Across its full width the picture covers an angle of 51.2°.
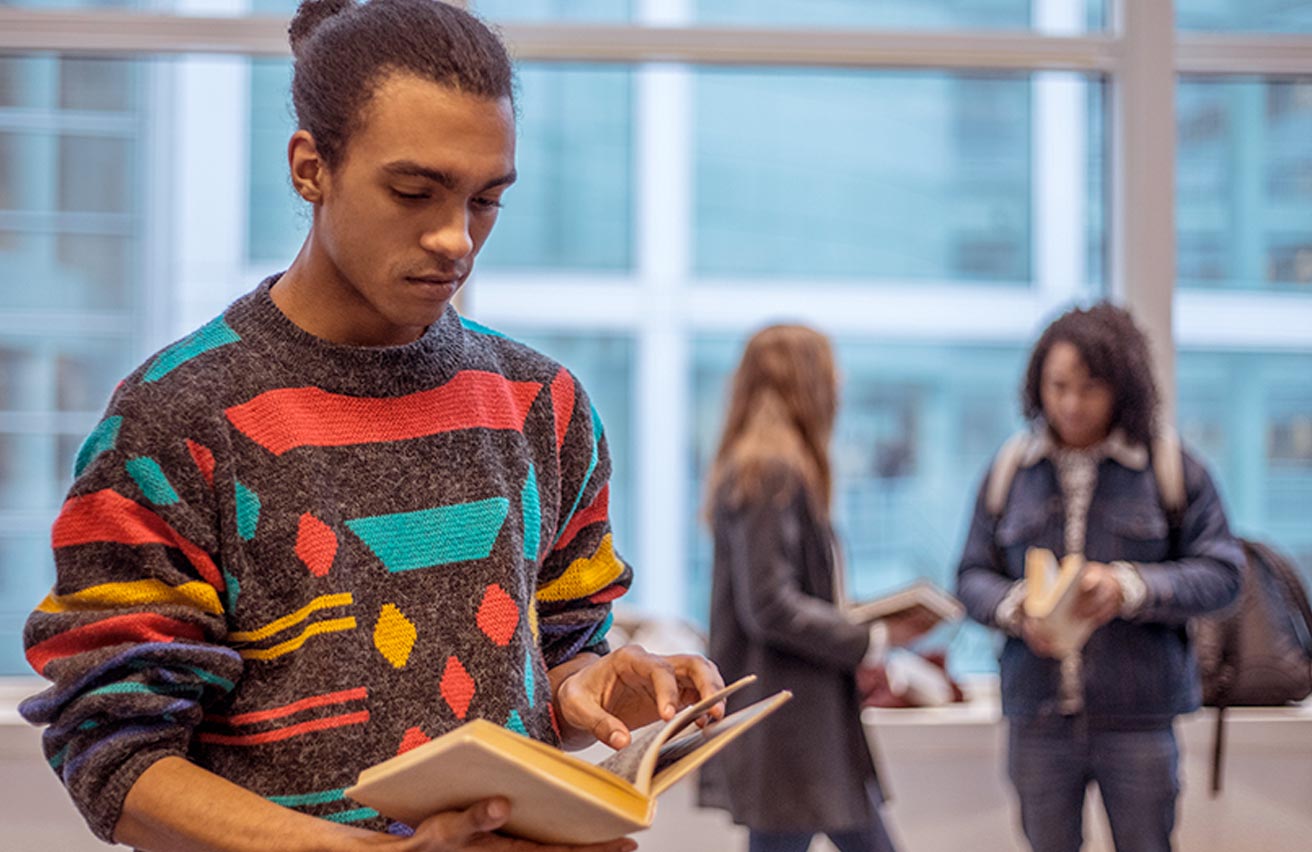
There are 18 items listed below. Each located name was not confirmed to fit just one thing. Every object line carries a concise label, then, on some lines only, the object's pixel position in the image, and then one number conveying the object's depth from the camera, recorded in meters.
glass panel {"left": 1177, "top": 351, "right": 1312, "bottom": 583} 3.96
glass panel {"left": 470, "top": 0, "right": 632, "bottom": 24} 3.85
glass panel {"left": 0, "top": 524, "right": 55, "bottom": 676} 3.64
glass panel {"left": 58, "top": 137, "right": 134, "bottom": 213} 3.75
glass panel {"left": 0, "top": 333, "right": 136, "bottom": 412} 3.72
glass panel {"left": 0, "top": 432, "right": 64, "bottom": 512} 3.67
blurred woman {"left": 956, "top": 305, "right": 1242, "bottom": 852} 2.65
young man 1.00
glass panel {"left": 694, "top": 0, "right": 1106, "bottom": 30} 3.94
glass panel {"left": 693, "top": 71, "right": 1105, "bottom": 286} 3.98
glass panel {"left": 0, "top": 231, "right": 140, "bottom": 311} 3.74
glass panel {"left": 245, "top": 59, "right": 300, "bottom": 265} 3.78
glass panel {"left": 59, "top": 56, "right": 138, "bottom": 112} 3.79
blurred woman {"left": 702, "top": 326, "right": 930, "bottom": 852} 2.77
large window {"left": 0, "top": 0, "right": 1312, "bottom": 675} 3.81
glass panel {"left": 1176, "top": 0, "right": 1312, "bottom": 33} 3.98
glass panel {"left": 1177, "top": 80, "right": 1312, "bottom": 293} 4.00
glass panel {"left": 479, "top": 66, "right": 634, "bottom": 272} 3.93
